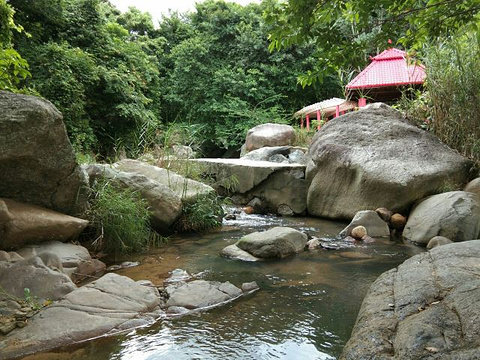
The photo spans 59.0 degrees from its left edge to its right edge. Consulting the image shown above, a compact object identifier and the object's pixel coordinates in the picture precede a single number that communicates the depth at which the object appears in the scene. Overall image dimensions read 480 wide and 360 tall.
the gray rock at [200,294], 3.38
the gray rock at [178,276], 4.07
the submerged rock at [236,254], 4.76
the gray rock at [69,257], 3.87
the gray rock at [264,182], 7.78
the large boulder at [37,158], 3.96
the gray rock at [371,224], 5.68
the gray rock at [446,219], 4.87
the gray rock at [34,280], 3.23
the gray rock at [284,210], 7.71
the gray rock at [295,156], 10.12
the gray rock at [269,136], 12.37
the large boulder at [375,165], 5.99
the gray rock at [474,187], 5.67
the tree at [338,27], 2.18
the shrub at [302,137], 12.30
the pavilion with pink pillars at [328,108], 12.43
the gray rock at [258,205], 7.99
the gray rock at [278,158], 10.24
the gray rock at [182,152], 7.21
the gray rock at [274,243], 4.78
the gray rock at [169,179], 6.25
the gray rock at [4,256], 3.58
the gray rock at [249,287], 3.73
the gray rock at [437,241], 4.80
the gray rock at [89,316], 2.62
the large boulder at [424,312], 1.88
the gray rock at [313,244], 5.16
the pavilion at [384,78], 11.79
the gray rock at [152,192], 5.43
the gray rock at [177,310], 3.25
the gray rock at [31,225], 3.89
